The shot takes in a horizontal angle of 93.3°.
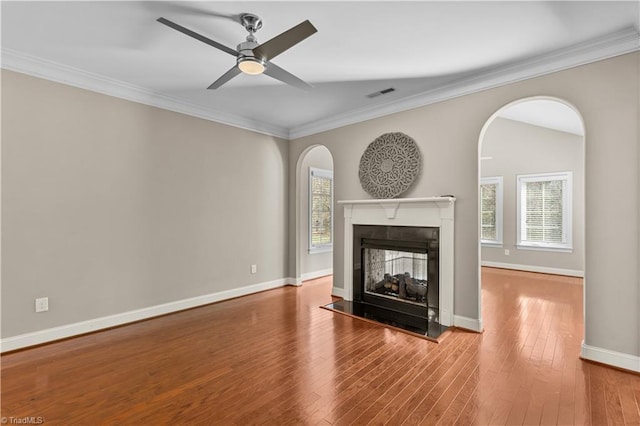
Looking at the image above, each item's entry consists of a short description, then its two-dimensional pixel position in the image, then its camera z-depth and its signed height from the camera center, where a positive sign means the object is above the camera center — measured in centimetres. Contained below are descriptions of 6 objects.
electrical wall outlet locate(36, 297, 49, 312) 296 -91
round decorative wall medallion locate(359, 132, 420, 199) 382 +60
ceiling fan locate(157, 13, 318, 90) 194 +115
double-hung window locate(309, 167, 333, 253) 566 +2
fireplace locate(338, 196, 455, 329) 351 -63
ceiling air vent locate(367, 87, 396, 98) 366 +147
